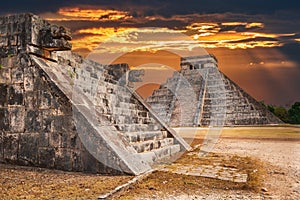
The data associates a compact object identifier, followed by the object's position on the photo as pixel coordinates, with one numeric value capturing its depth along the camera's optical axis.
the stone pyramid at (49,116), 5.74
